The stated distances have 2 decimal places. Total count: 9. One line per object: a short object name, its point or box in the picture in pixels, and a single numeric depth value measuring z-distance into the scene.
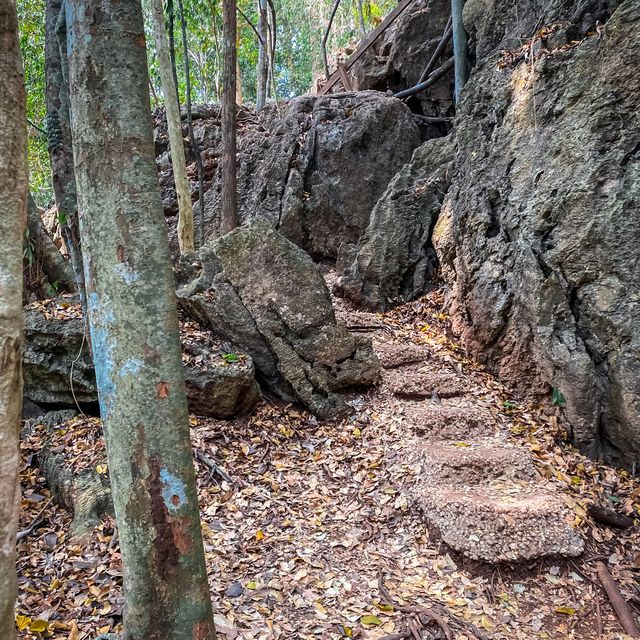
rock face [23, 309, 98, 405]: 5.02
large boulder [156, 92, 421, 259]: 10.42
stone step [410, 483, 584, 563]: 3.58
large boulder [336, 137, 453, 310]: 8.32
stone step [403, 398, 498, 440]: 5.00
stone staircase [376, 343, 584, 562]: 3.63
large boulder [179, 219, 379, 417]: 5.61
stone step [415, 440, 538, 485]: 4.34
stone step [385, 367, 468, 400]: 5.69
